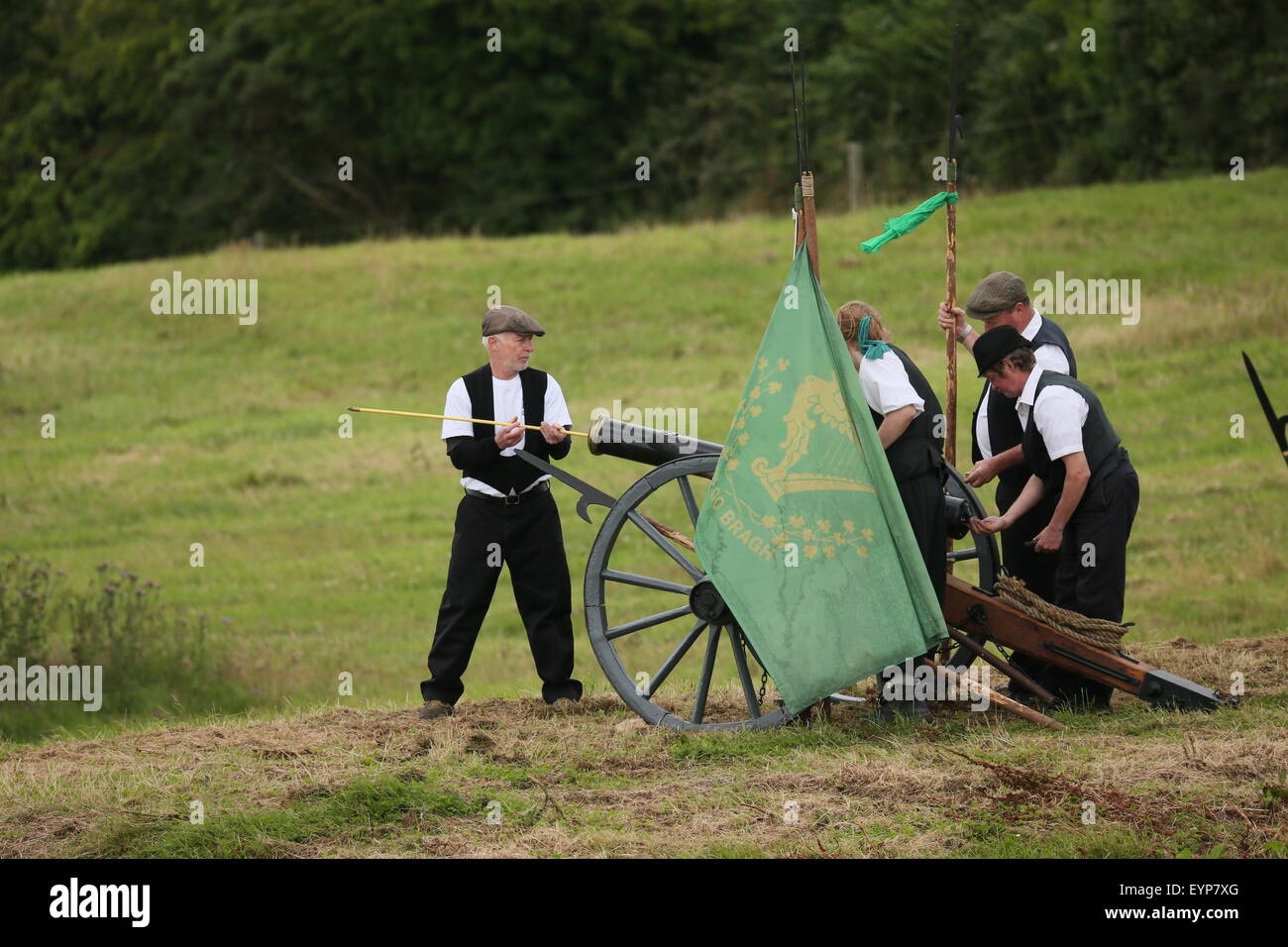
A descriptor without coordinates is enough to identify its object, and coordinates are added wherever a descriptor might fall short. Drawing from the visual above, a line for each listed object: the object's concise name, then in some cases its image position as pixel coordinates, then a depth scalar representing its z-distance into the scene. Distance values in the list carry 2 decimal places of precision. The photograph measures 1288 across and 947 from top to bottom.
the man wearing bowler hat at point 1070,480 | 14.09
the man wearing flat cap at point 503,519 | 15.29
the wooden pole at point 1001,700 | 13.62
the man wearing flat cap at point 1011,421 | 14.96
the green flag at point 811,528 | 13.23
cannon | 13.88
